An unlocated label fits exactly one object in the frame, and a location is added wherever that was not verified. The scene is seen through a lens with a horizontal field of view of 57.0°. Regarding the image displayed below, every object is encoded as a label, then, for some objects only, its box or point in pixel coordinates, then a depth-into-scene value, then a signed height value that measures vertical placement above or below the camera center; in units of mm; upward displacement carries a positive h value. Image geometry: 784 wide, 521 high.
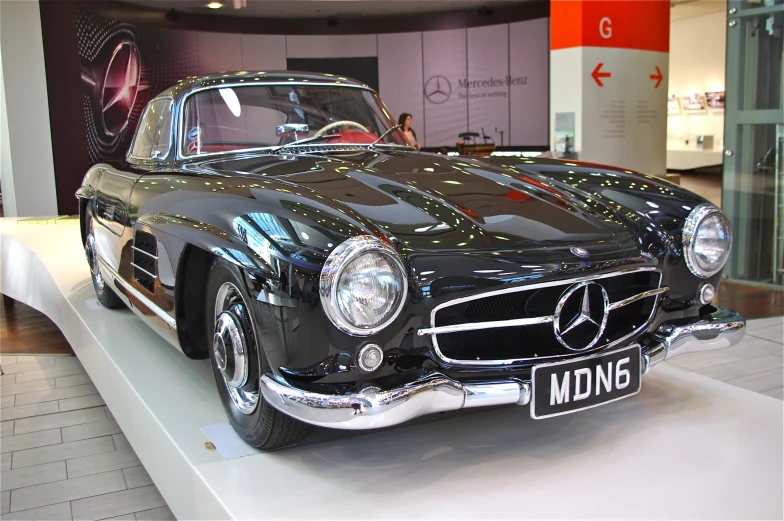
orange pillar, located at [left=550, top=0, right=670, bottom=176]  7031 +696
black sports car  1692 -329
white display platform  1717 -825
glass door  5258 +7
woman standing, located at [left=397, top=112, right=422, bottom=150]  8449 +369
